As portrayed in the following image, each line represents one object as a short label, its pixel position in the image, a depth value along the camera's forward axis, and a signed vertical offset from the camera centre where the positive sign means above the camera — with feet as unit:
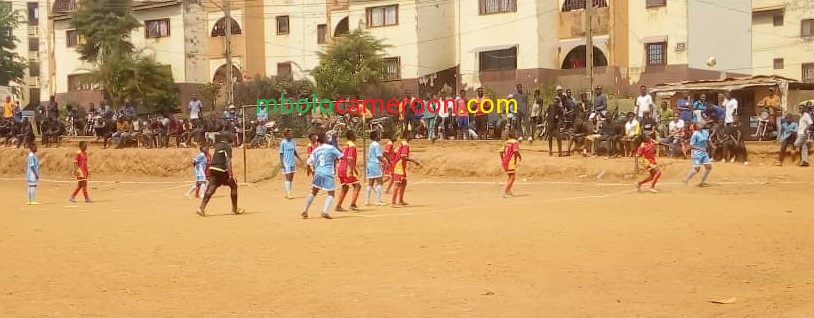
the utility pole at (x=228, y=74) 123.44 +5.84
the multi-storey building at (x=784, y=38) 159.43 +12.38
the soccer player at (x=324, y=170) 56.49 -3.05
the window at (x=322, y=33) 160.35 +14.09
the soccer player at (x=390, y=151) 66.56 -2.34
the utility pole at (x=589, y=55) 110.22 +6.88
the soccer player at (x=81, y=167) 77.30 -3.67
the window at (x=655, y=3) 133.28 +15.26
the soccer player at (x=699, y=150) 71.92 -2.73
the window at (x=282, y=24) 164.66 +16.10
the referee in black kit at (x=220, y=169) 59.26 -3.04
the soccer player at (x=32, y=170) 77.05 -3.86
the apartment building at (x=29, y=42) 224.94 +18.89
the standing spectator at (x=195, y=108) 119.24 +1.44
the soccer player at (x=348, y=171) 59.93 -3.32
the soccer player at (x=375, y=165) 63.67 -3.17
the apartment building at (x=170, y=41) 168.25 +14.05
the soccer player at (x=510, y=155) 70.28 -2.86
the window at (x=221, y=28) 168.04 +15.91
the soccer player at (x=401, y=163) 65.16 -3.10
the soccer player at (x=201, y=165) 78.38 -3.69
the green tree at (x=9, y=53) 187.73 +13.61
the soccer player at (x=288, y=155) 78.79 -2.97
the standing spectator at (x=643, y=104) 91.04 +0.93
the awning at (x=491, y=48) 143.59 +10.15
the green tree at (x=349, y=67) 140.15 +7.40
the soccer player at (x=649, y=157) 70.33 -3.13
